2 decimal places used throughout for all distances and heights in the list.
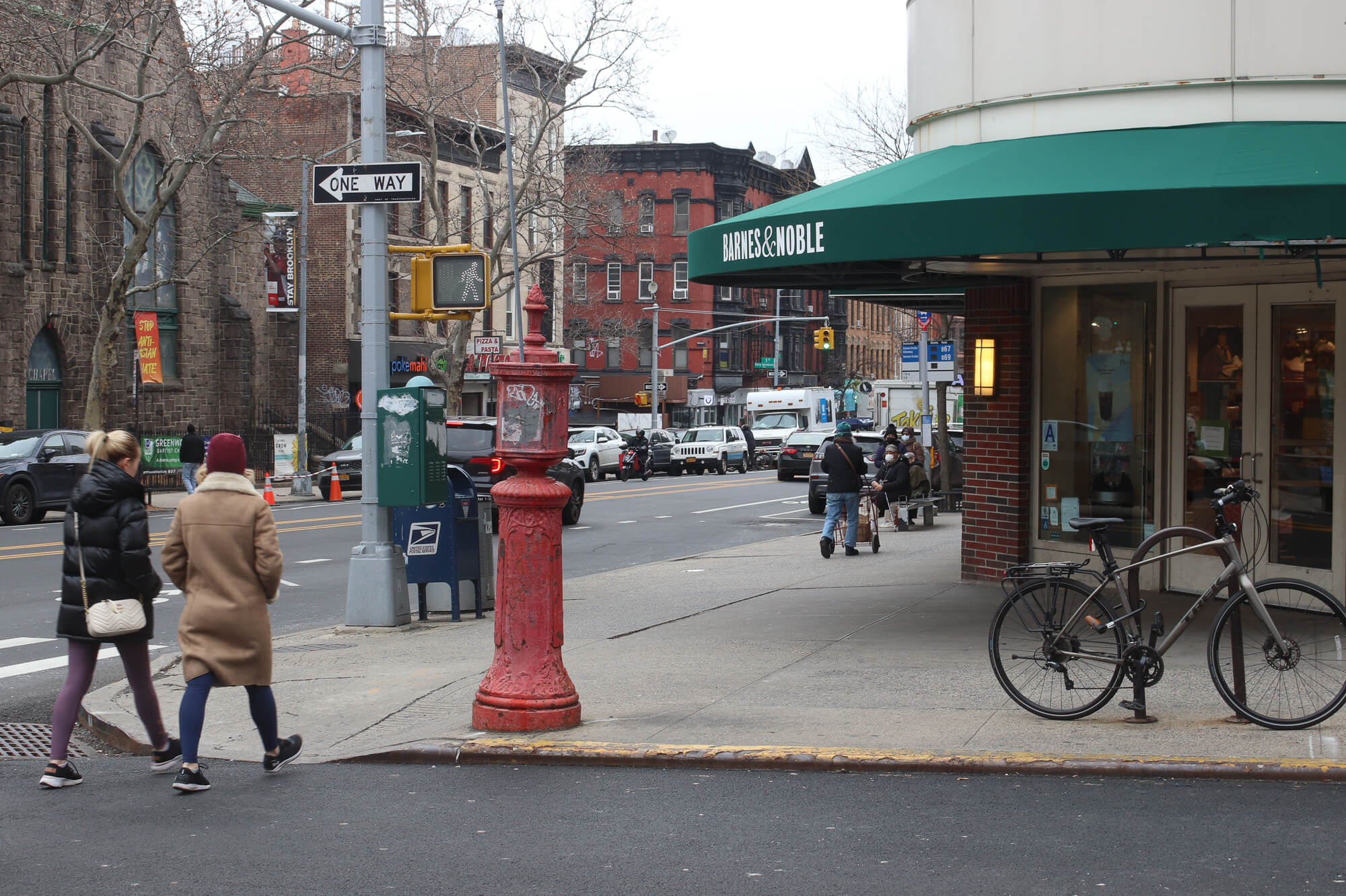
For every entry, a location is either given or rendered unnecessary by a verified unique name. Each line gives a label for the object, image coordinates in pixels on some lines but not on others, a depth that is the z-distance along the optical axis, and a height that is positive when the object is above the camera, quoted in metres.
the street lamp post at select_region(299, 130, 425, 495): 35.06 +2.11
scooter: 44.53 -1.76
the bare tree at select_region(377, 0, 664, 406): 37.00 +8.75
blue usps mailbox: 12.13 -1.11
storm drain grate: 7.78 -1.94
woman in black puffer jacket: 6.75 -0.72
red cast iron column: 7.58 -0.86
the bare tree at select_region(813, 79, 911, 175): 39.72 +7.56
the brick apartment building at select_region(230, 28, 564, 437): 44.25 +7.00
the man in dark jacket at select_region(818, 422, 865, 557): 17.73 -0.93
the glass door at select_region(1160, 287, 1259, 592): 11.07 +0.04
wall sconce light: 12.73 +0.39
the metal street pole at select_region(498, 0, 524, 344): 8.52 +2.39
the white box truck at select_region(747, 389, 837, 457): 53.69 -0.10
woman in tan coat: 6.57 -0.82
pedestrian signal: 11.35 +1.07
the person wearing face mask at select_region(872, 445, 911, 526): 21.83 -1.14
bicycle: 6.95 -1.24
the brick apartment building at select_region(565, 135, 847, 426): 77.38 +6.92
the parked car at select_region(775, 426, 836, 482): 39.19 -1.25
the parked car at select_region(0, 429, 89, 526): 23.61 -1.05
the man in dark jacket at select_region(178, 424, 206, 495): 27.05 -0.86
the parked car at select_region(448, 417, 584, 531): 19.48 -0.56
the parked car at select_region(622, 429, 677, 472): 47.53 -1.48
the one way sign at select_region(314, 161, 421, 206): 11.45 +1.92
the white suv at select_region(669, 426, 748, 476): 49.16 -1.49
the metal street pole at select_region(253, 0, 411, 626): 11.81 +0.35
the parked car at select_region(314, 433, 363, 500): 32.47 -1.42
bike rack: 7.20 -1.11
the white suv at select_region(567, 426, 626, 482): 42.62 -1.23
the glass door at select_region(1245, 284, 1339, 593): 10.52 -0.20
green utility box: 11.54 -0.33
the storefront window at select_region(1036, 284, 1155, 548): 11.92 -0.01
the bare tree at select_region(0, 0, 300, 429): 26.84 +7.26
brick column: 12.66 -0.24
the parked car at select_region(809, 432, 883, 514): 26.88 -1.54
